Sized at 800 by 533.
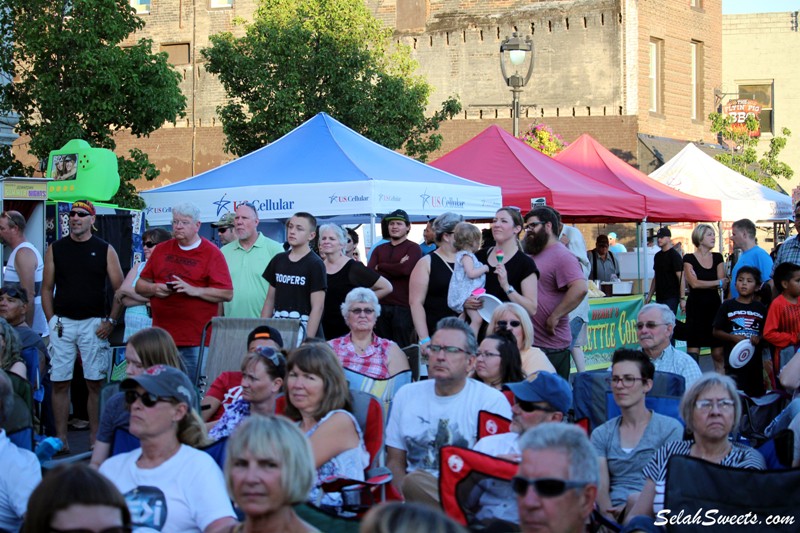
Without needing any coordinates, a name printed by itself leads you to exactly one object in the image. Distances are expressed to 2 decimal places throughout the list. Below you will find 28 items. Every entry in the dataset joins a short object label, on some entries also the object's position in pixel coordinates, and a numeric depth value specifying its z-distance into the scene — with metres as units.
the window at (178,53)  41.84
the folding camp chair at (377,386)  7.01
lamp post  18.83
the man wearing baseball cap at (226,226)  11.05
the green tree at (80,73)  17.03
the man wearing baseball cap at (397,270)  10.09
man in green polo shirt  9.41
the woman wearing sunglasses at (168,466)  4.40
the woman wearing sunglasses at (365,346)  7.78
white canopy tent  21.48
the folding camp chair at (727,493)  4.41
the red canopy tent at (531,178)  16.20
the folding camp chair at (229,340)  8.09
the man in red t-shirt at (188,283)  8.75
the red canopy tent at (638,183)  18.91
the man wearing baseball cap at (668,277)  15.05
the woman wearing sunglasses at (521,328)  7.37
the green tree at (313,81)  26.33
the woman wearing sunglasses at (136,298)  9.26
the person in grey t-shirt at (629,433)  5.65
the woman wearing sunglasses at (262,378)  6.05
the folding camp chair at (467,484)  4.36
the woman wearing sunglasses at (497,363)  6.50
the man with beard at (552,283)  8.88
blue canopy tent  12.09
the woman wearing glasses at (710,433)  5.00
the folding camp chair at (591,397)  6.96
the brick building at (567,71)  35.59
